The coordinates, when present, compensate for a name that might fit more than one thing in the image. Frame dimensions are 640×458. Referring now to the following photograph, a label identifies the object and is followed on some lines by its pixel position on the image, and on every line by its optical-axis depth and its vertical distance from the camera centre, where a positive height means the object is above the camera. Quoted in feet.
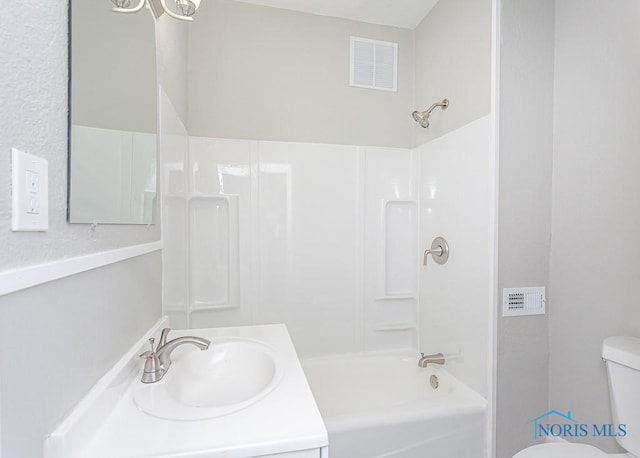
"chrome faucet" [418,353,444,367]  6.62 -2.67
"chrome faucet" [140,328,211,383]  3.33 -1.38
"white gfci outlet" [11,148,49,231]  1.72 +0.18
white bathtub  4.83 -3.10
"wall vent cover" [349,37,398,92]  7.63 +3.88
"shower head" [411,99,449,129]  7.01 +2.47
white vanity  2.24 -1.51
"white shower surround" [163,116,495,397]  6.31 -0.31
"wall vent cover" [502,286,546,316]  5.34 -1.17
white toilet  3.94 -2.12
